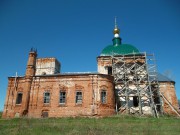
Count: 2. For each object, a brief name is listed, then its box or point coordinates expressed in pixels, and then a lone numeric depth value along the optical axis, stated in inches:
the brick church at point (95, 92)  837.8
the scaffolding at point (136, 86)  885.2
